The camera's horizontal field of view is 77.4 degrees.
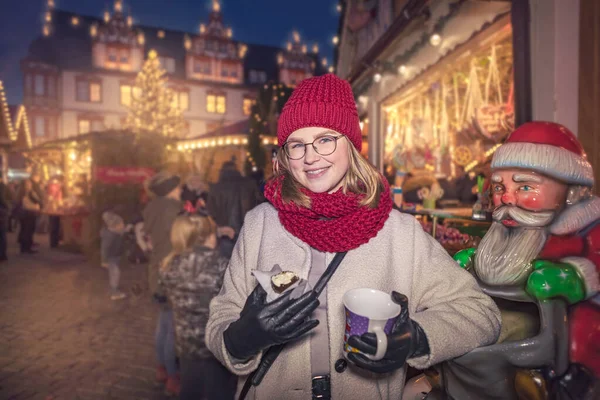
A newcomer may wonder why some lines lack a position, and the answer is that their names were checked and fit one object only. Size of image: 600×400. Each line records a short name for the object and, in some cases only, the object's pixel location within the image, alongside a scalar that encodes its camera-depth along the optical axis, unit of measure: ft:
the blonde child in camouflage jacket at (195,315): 11.37
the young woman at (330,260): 5.13
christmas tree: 84.69
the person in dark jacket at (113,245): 23.90
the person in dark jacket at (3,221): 33.63
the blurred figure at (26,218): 38.87
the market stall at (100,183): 38.83
